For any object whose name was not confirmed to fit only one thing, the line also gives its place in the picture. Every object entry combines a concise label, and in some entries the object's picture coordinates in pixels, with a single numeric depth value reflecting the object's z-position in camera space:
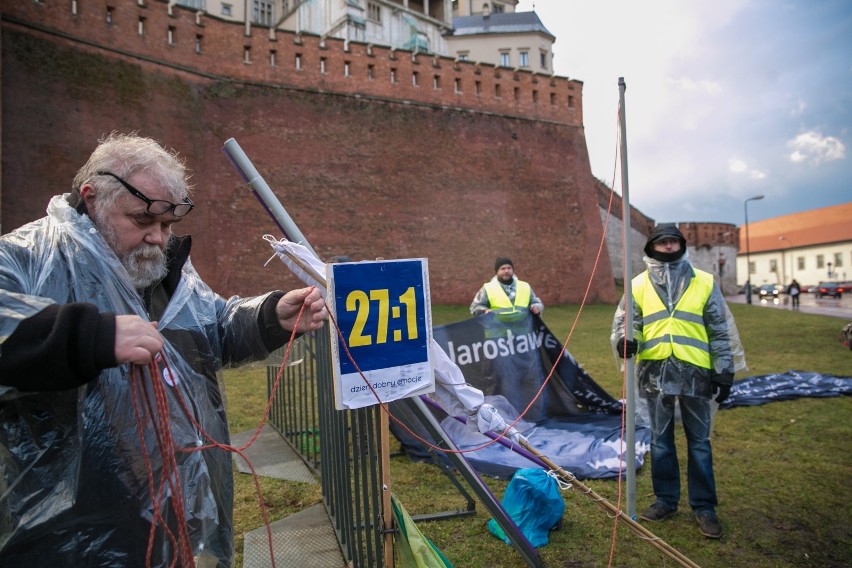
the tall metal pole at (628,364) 3.55
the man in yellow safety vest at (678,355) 3.77
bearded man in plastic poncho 1.19
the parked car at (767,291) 35.95
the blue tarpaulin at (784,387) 6.75
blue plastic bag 3.34
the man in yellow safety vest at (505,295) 6.82
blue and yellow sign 2.15
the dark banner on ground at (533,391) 4.99
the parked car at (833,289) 42.75
